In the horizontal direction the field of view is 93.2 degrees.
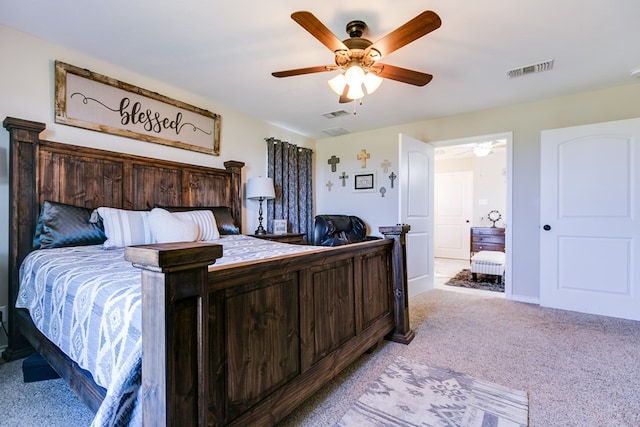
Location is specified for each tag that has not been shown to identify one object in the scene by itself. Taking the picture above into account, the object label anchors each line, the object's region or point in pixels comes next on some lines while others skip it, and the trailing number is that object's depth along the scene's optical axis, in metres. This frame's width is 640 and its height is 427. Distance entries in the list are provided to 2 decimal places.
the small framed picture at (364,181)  4.63
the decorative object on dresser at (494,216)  6.25
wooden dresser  5.71
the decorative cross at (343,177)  4.89
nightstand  3.54
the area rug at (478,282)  4.20
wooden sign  2.40
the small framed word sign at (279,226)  4.06
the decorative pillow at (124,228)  2.10
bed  0.85
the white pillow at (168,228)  2.18
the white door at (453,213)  6.92
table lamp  3.69
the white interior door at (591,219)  2.94
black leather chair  4.27
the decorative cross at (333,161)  4.97
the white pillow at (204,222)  2.58
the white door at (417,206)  3.61
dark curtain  4.20
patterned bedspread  0.95
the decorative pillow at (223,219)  3.10
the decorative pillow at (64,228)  2.04
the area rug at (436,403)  1.46
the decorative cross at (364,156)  4.66
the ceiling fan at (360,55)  1.66
